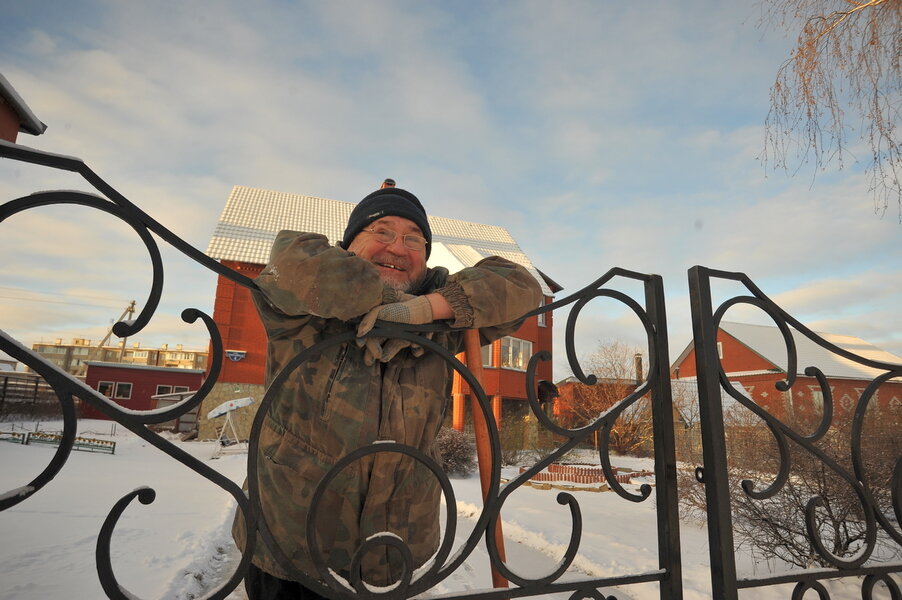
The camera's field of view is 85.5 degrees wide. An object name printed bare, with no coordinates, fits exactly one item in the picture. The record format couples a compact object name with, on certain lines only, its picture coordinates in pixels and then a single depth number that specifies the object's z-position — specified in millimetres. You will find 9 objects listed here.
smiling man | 1313
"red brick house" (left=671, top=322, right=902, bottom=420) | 20641
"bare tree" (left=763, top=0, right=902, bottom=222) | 3283
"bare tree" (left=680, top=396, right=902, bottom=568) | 3945
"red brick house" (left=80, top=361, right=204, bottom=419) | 24562
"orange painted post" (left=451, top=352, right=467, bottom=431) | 14862
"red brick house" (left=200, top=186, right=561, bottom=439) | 15008
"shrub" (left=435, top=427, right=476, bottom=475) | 10250
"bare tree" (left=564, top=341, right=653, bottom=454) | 14859
